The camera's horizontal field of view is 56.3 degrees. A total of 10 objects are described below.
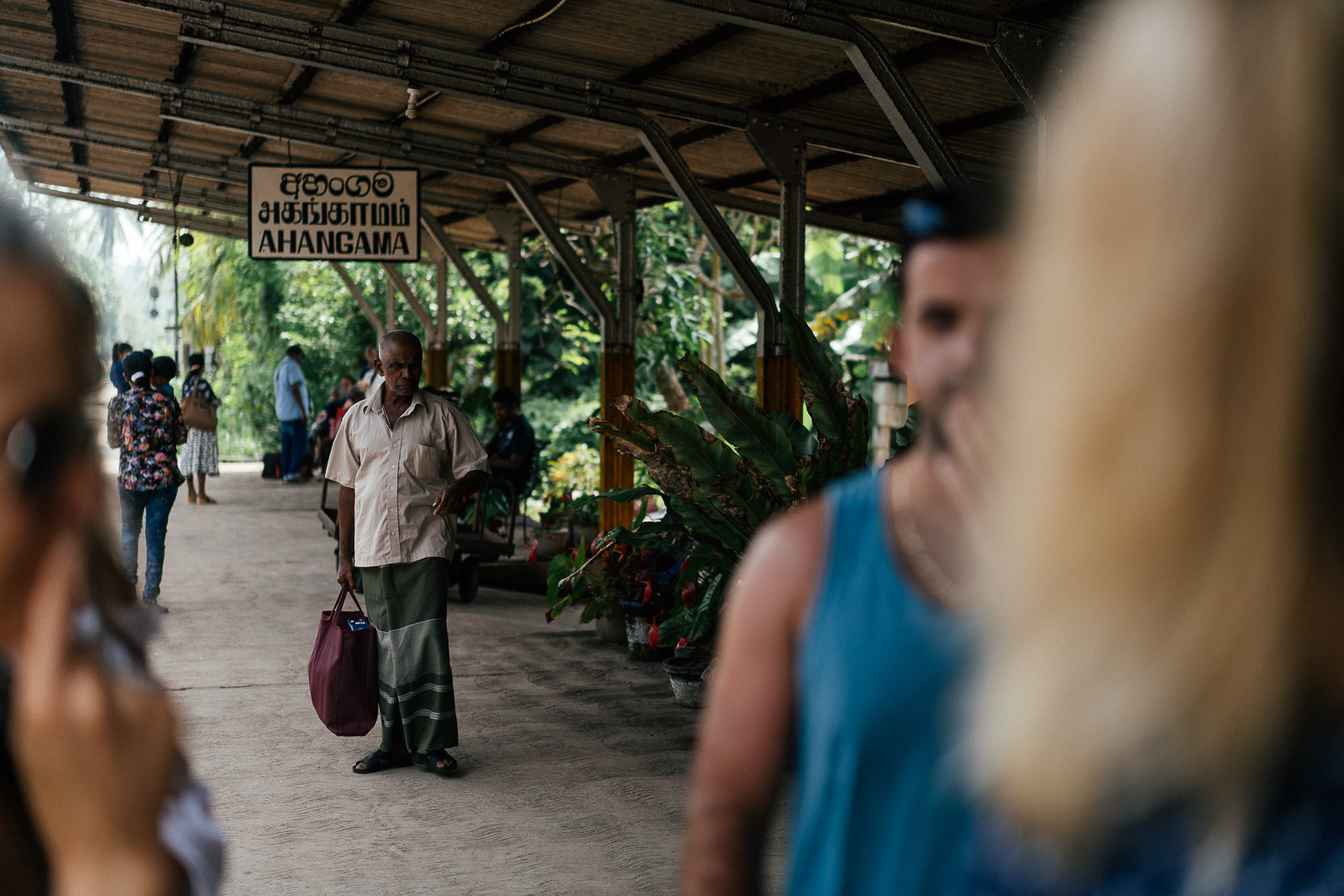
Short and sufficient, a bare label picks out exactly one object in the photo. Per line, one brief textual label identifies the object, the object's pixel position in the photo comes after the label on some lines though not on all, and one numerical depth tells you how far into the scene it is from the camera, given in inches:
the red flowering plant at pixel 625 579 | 293.1
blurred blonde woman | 35.5
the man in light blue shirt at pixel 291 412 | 741.3
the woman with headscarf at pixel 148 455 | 341.4
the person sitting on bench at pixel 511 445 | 415.8
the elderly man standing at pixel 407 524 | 206.8
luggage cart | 384.5
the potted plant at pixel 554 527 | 446.0
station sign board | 369.1
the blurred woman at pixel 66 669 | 39.0
